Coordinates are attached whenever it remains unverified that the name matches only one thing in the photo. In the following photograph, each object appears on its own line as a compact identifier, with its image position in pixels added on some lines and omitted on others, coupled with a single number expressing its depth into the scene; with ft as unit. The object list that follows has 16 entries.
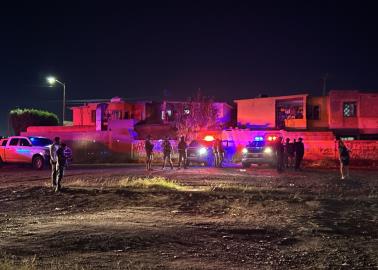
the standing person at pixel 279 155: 81.82
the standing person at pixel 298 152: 84.79
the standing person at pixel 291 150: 87.25
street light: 163.66
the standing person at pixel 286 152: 88.38
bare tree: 191.42
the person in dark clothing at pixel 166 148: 90.86
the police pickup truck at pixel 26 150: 94.02
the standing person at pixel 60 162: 56.08
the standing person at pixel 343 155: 69.36
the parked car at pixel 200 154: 98.63
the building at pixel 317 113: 160.66
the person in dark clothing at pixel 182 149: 91.20
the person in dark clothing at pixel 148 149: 85.88
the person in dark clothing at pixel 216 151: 95.62
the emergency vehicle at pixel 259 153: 91.09
